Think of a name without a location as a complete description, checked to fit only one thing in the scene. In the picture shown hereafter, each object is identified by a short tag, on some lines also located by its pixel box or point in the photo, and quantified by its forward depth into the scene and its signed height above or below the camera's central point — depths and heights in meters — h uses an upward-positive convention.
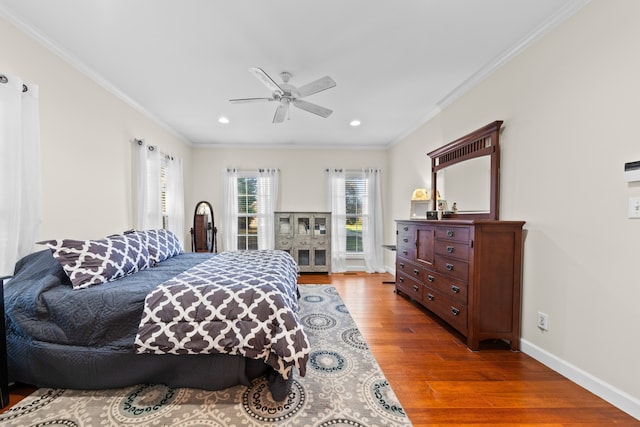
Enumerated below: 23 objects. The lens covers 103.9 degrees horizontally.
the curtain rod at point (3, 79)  1.72 +0.87
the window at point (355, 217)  5.09 -0.22
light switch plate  1.40 +0.00
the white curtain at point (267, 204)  5.02 +0.04
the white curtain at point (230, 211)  4.98 -0.10
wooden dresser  2.09 -0.62
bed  1.51 -0.79
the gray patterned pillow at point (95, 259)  1.72 -0.40
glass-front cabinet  4.85 -0.60
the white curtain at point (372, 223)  5.11 -0.35
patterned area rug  1.37 -1.18
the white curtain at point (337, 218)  5.06 -0.24
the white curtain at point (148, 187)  3.18 +0.25
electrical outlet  1.89 -0.87
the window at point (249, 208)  5.00 -0.04
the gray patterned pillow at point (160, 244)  2.50 -0.42
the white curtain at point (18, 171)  1.73 +0.25
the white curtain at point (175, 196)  4.03 +0.17
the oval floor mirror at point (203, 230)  4.64 -0.45
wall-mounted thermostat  1.39 +0.20
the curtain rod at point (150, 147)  3.22 +0.81
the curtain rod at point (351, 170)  5.13 +0.75
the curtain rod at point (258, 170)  5.01 +0.73
